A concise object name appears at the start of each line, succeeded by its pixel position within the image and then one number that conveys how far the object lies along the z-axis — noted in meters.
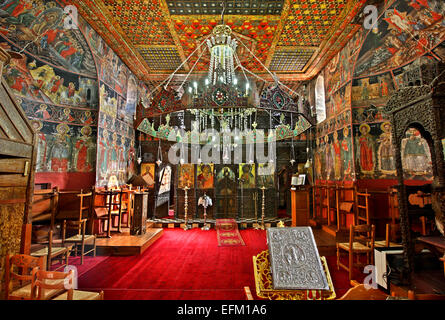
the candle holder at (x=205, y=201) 8.43
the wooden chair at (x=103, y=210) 5.71
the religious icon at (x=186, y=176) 8.89
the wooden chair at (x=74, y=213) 4.56
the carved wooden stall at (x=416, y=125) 2.29
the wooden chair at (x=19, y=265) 2.13
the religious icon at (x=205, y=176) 8.96
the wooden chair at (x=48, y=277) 1.75
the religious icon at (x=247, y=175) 9.05
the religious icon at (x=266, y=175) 9.02
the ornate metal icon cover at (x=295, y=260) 2.19
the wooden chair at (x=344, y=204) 5.80
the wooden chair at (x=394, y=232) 4.73
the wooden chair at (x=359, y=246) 3.67
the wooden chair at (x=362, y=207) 5.27
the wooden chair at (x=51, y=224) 3.57
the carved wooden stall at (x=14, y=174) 2.66
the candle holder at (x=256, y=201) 8.80
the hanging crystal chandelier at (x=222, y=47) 5.22
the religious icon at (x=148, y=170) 9.66
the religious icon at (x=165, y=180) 9.83
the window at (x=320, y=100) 8.10
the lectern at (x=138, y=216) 6.03
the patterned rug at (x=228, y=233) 6.10
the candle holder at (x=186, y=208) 8.03
